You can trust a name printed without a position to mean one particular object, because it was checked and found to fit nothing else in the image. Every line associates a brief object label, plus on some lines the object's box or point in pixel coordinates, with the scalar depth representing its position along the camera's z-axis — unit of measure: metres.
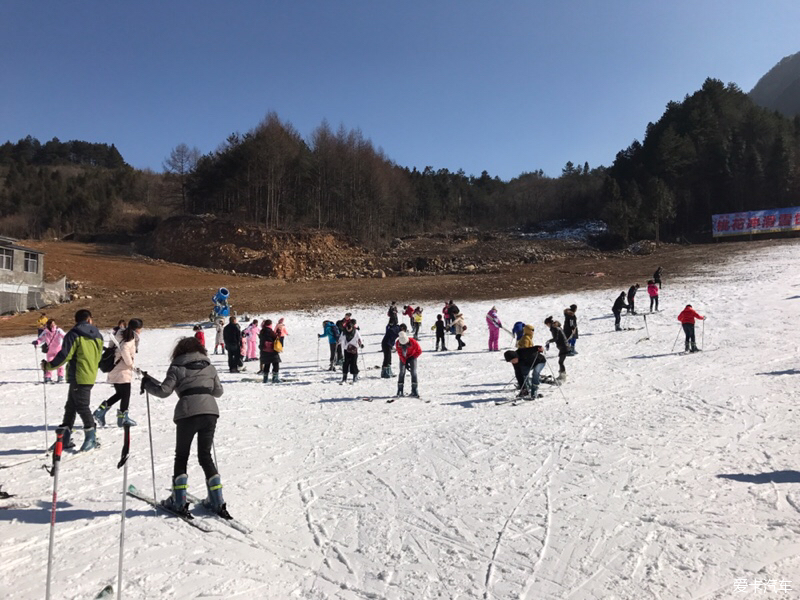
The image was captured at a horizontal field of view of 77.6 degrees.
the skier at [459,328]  18.12
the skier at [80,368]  6.73
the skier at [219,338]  19.19
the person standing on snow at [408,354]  11.02
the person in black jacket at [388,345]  13.27
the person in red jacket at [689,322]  14.83
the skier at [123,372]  7.71
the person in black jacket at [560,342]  11.84
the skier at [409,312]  21.20
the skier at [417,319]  20.34
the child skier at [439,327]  17.69
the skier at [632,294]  21.55
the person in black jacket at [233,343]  14.91
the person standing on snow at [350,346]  12.60
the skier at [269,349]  13.27
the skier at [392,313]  16.22
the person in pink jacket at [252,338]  17.17
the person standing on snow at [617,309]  19.36
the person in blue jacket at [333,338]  15.25
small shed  29.05
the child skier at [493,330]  17.12
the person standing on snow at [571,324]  15.07
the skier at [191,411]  4.86
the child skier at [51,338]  12.35
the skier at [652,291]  22.06
